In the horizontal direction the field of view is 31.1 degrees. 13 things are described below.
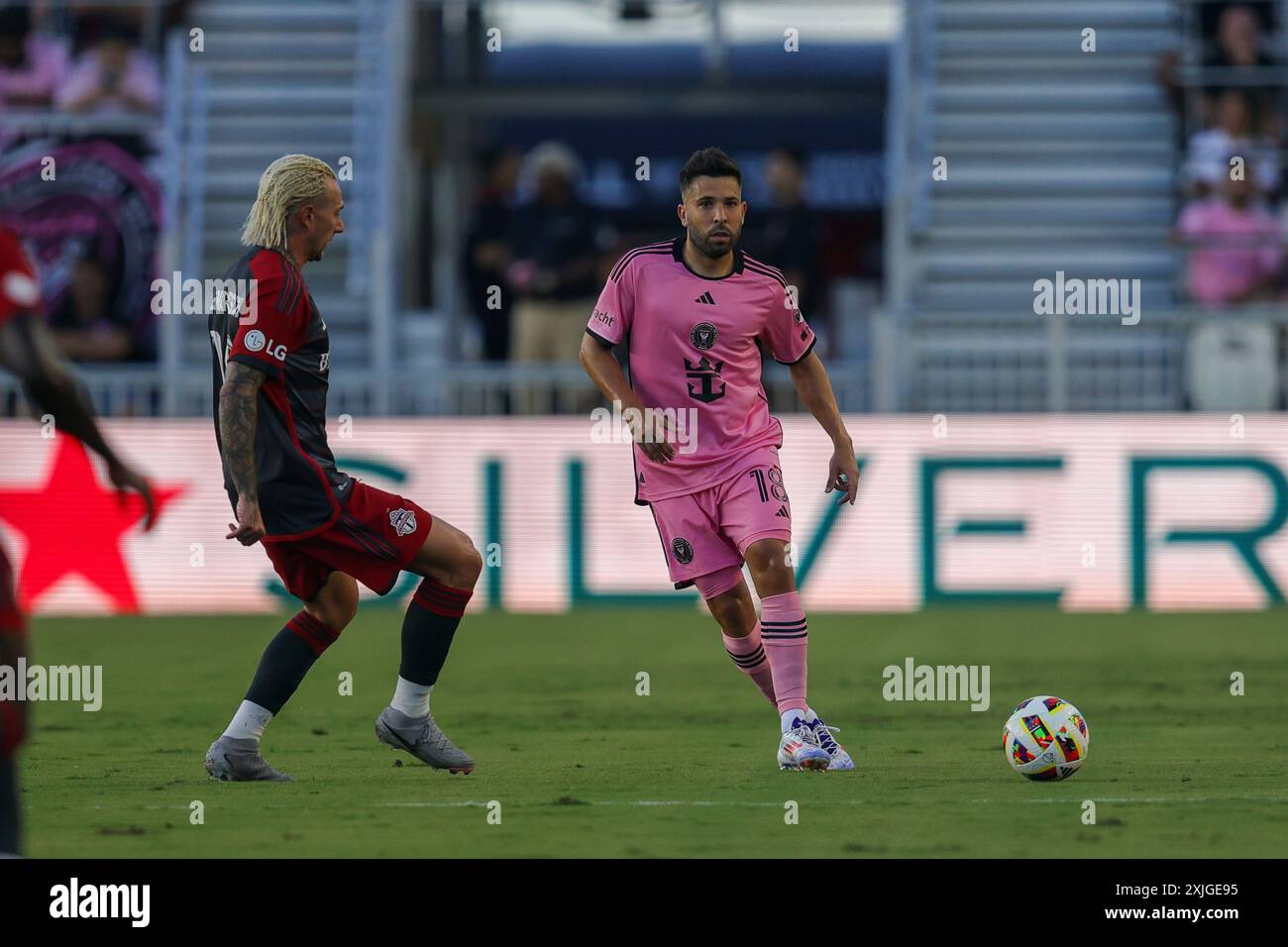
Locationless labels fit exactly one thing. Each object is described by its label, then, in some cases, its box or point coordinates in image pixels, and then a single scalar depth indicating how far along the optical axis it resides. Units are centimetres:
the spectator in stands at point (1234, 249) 1880
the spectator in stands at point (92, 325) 1873
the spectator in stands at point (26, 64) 2098
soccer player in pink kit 828
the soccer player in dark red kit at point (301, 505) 749
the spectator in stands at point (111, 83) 2081
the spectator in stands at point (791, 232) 1748
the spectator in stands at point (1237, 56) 1981
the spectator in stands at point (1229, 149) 1939
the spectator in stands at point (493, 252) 1845
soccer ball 782
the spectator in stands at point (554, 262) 1806
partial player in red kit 496
